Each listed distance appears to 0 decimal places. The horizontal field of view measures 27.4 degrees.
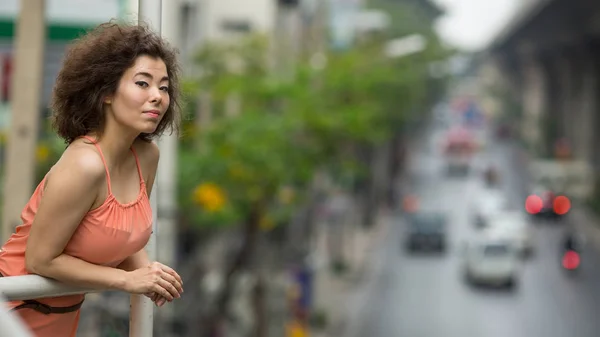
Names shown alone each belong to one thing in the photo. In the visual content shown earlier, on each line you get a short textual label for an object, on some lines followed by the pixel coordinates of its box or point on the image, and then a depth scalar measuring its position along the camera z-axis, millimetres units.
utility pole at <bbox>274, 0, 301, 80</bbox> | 31000
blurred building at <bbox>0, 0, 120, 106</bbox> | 11055
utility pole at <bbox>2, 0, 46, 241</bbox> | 7945
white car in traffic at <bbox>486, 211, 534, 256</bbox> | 44594
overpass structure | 53728
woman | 3387
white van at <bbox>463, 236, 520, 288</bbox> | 39438
